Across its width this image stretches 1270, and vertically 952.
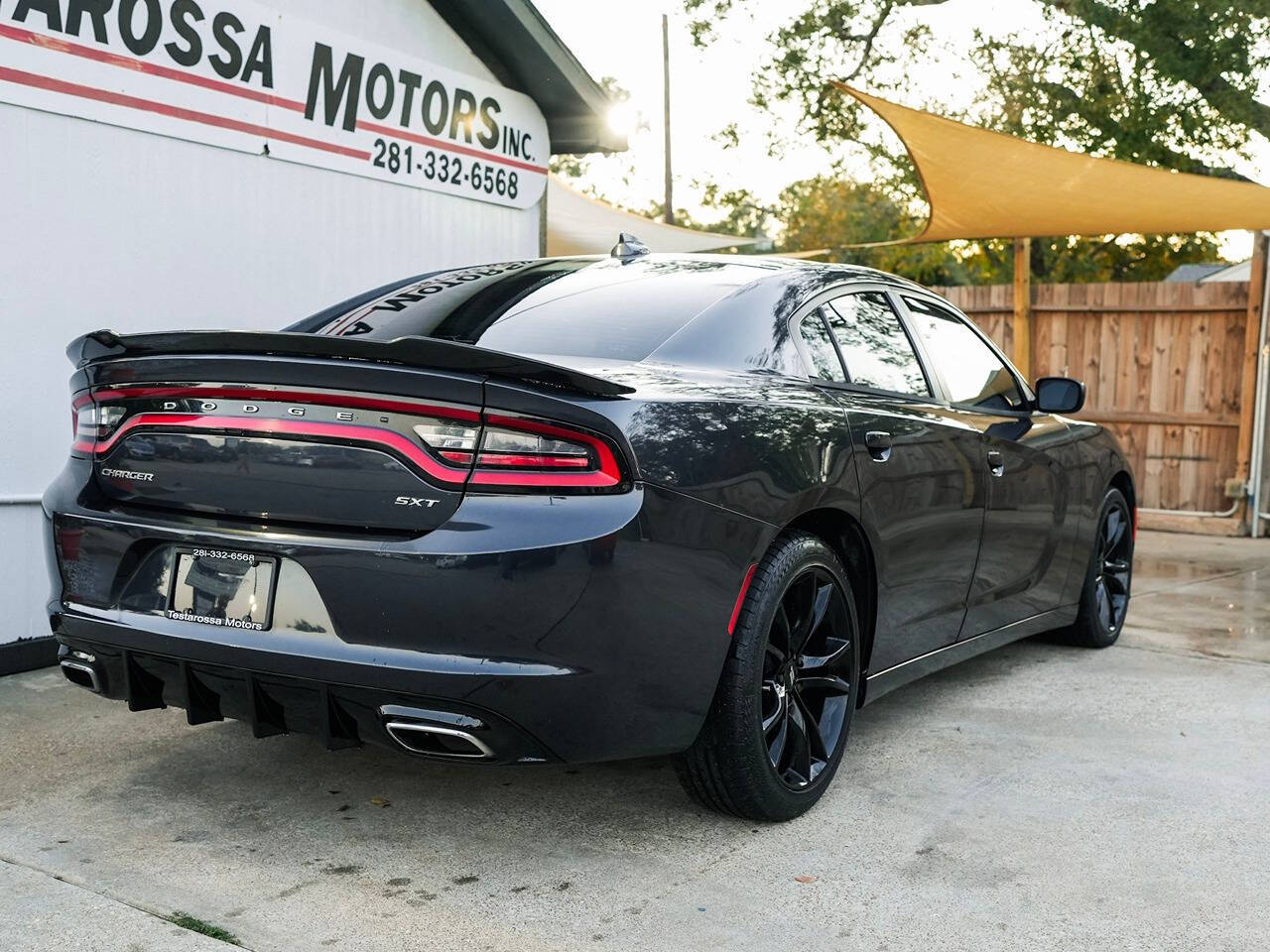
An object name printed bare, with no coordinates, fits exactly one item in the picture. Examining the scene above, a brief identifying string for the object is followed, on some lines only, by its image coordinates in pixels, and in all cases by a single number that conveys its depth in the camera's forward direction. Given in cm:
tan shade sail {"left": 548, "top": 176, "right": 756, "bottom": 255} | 1291
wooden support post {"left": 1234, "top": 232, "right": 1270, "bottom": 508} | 1039
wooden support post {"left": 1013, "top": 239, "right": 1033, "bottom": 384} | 1135
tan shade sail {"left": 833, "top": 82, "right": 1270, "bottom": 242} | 923
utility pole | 3494
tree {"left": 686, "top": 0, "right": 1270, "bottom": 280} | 1552
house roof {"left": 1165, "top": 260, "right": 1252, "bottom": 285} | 3347
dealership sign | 514
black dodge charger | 291
